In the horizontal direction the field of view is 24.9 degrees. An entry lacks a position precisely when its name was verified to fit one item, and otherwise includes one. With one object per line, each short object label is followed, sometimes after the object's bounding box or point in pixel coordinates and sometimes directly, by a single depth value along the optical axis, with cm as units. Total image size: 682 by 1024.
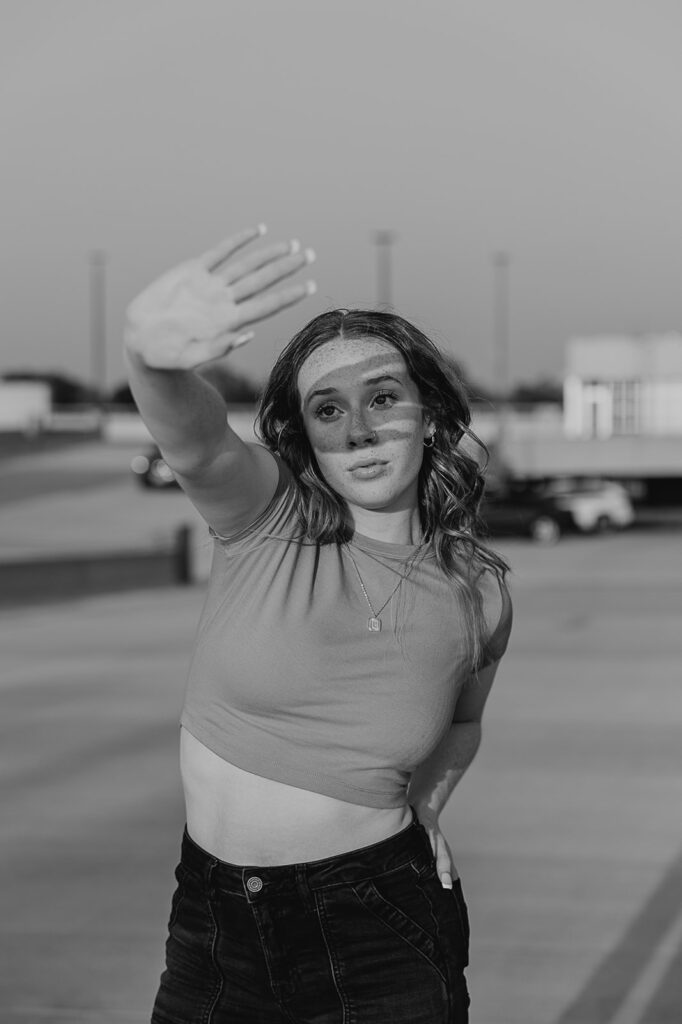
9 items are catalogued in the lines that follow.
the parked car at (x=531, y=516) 3198
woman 235
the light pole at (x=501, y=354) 5831
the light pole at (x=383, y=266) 5878
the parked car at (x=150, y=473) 4296
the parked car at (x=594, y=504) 3531
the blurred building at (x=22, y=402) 7081
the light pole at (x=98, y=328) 6156
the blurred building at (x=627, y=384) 6500
